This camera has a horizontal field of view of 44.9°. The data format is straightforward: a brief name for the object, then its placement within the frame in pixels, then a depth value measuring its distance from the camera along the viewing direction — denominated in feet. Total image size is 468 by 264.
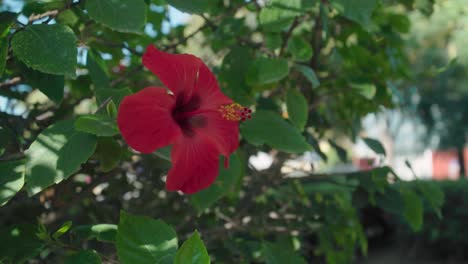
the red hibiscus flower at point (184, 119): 1.01
